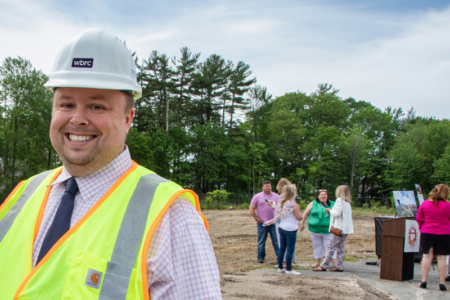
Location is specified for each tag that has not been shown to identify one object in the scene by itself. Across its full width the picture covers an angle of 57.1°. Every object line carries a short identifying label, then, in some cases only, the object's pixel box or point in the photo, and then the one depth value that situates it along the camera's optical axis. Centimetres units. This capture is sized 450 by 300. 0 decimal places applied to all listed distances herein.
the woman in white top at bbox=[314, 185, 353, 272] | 966
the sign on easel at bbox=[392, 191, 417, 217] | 1056
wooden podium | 897
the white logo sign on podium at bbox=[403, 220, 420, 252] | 890
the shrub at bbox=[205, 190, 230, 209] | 3908
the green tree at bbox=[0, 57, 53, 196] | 4081
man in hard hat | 145
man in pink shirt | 1047
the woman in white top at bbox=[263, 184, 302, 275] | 923
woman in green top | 1009
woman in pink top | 803
